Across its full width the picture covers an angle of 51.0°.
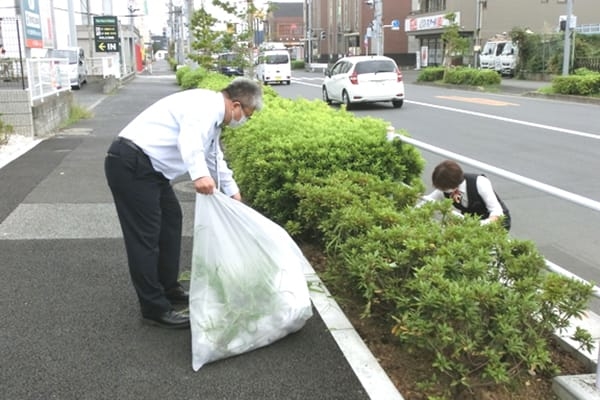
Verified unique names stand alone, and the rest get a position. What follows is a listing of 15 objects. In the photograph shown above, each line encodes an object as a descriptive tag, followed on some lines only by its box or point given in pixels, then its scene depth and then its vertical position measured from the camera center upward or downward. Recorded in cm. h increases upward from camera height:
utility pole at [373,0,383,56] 3838 +208
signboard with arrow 3656 +180
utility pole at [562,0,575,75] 2480 +72
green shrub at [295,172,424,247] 390 -96
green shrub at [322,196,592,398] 275 -109
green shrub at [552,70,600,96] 2205 -97
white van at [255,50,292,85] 3431 -41
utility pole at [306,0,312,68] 6900 +426
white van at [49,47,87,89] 3062 +16
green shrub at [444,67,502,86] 2875 -87
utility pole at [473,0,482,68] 4581 +250
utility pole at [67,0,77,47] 3702 +229
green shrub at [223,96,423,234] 536 -84
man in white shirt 327 -49
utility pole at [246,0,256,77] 1309 +59
